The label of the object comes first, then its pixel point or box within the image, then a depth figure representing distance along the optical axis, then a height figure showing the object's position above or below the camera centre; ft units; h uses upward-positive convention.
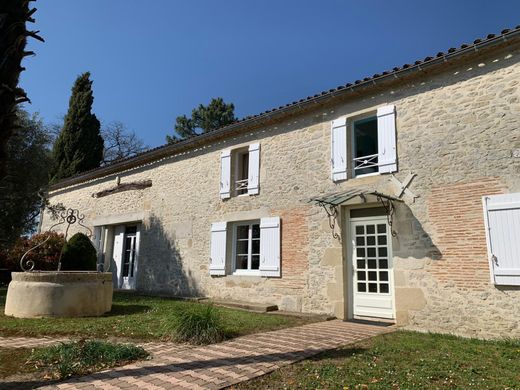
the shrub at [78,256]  25.94 +0.36
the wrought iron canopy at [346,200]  22.06 +3.92
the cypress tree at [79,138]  59.26 +19.94
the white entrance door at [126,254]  39.73 +0.84
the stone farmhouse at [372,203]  19.07 +3.98
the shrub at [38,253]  41.04 +0.80
